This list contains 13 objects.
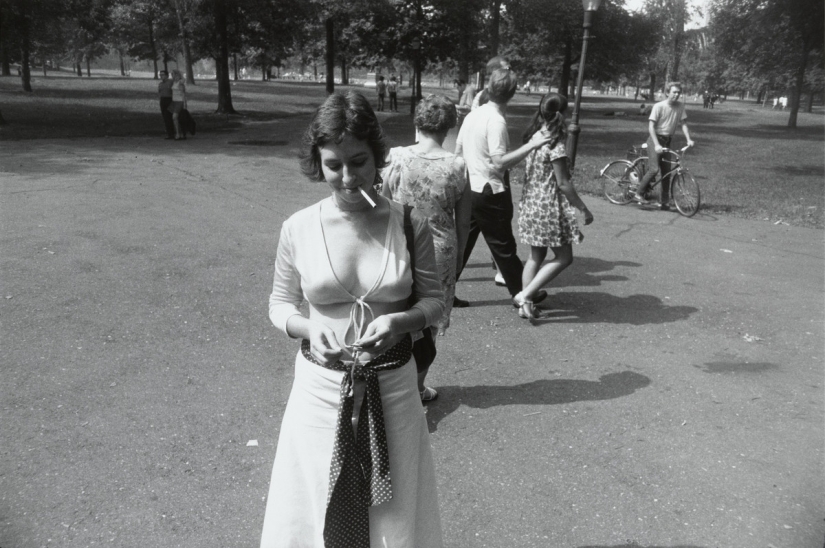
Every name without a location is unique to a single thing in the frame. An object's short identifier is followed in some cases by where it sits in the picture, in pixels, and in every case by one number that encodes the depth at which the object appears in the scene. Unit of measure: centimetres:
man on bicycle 1086
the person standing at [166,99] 1788
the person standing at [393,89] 3378
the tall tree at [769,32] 1652
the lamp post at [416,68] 2802
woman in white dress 212
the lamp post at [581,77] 1077
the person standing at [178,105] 1838
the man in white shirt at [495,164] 536
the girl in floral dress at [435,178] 417
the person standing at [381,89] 3403
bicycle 1098
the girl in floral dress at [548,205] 557
